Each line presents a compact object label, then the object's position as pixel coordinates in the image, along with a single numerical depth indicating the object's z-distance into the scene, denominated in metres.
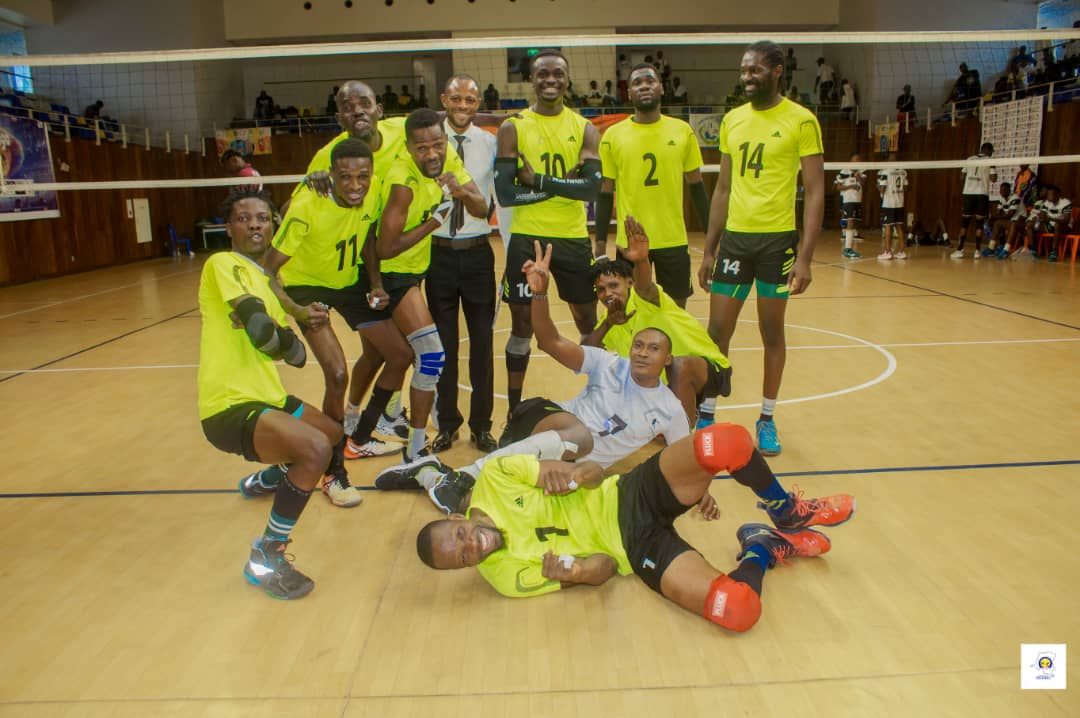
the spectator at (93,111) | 19.59
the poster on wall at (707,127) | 22.86
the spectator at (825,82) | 24.73
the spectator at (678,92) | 24.34
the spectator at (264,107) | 24.41
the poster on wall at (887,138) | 22.27
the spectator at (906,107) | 21.94
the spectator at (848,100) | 24.08
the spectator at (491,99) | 23.72
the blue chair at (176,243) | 20.53
